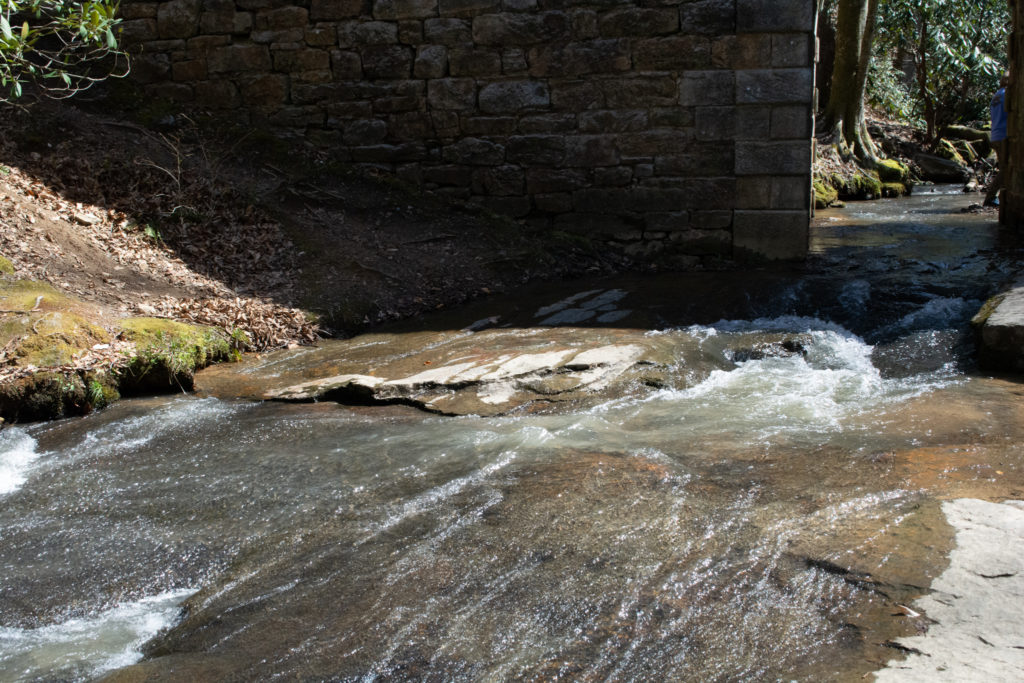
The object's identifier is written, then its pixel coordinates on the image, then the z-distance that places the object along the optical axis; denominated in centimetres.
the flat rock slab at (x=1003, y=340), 490
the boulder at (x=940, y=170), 1641
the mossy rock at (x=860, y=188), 1373
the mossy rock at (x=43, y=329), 521
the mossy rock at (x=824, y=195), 1230
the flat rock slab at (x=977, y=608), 227
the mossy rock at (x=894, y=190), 1411
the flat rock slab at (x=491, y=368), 507
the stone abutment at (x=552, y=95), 755
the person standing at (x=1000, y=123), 974
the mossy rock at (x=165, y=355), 545
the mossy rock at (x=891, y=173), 1492
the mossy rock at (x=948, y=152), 1705
